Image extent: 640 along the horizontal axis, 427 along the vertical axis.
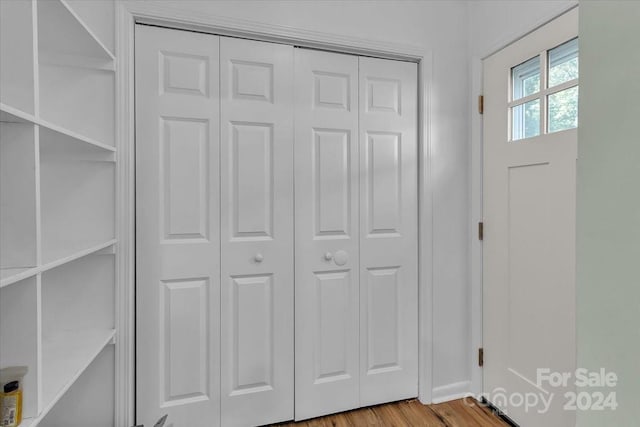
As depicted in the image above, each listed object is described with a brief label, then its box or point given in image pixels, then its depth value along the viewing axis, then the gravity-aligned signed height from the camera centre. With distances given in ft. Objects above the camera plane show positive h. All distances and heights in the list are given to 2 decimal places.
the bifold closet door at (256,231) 5.55 -0.36
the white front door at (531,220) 4.95 -0.17
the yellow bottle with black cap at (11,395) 2.69 -1.44
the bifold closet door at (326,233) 5.91 -0.42
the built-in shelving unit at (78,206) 4.08 +0.03
